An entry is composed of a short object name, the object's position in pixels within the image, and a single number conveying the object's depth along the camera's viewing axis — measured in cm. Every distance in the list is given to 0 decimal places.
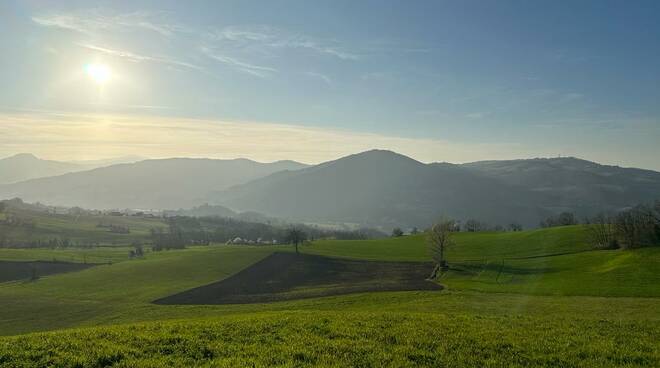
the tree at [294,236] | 12712
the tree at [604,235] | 8994
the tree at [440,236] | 9349
